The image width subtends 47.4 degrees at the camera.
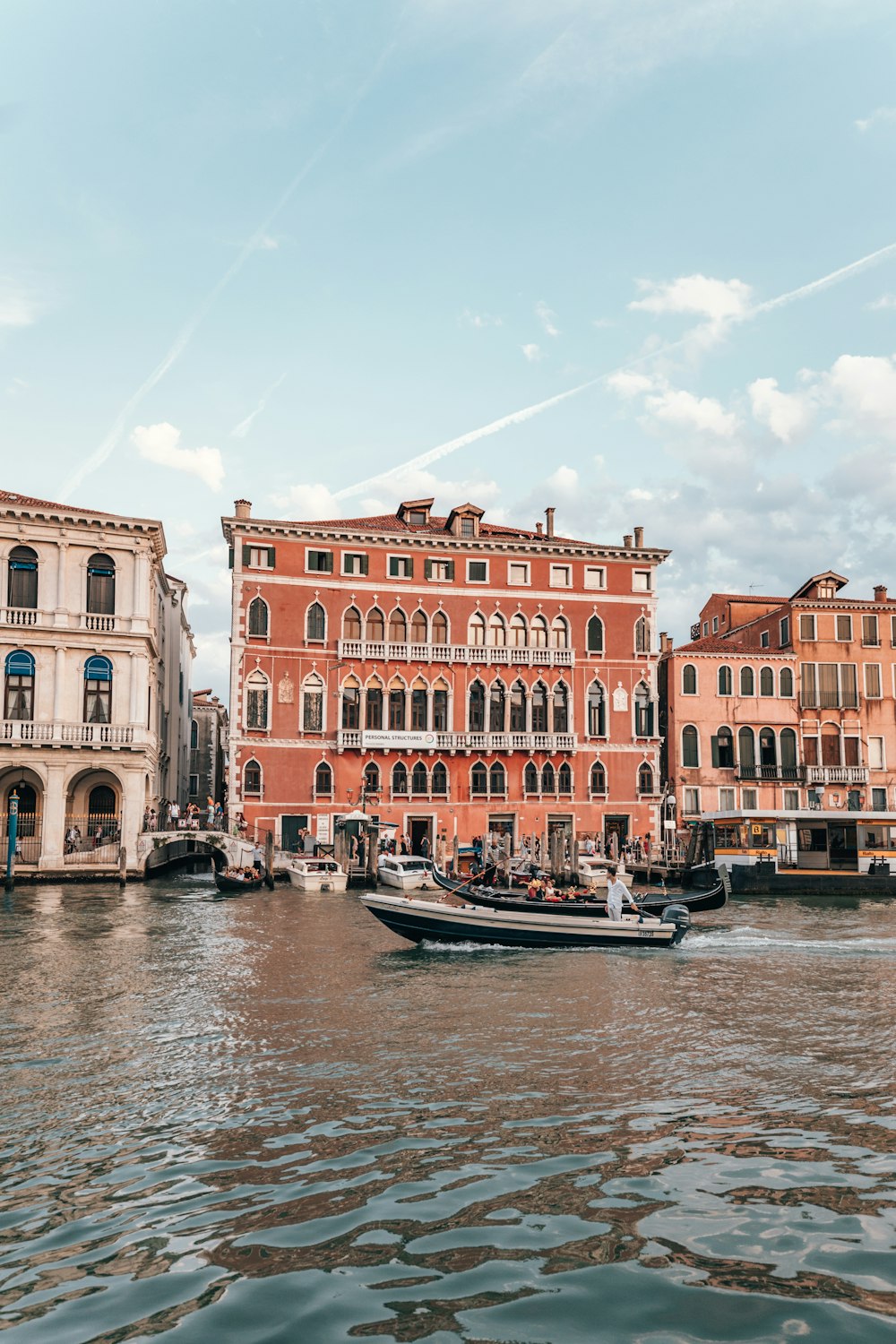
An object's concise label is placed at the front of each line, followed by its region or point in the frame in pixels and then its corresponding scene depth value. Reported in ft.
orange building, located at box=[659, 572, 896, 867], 138.72
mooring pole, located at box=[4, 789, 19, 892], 95.35
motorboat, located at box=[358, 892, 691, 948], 60.03
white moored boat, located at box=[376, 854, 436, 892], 99.09
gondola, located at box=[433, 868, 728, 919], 65.00
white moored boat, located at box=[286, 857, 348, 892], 99.96
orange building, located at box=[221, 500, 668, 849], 123.24
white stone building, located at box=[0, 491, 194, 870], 103.14
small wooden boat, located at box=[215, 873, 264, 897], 98.99
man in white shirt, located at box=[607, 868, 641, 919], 63.46
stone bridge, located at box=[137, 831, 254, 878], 105.19
